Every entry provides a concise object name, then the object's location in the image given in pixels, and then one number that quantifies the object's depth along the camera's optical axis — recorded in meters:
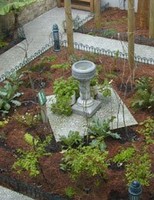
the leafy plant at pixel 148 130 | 9.16
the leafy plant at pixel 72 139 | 9.09
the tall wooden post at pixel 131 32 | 10.57
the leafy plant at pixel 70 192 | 7.97
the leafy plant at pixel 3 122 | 9.95
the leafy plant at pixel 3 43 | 13.54
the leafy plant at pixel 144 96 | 9.90
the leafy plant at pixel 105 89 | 10.18
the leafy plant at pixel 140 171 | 7.82
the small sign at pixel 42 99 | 9.21
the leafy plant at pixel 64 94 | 10.00
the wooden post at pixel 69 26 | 11.41
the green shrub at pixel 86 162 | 7.68
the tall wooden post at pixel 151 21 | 12.39
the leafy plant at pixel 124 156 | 8.64
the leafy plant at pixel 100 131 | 9.20
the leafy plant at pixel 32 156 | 7.91
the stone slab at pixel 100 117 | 9.64
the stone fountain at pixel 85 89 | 9.41
